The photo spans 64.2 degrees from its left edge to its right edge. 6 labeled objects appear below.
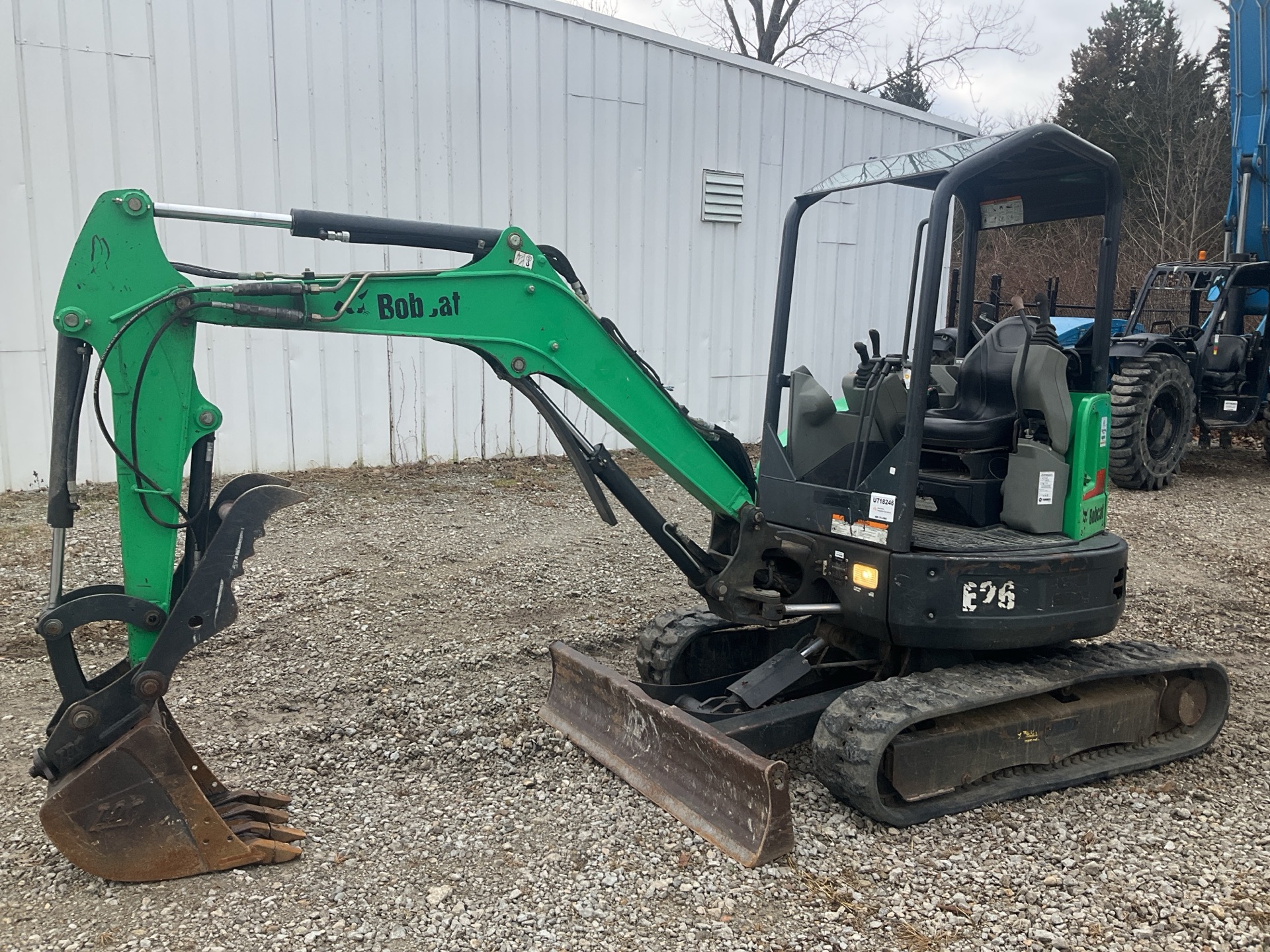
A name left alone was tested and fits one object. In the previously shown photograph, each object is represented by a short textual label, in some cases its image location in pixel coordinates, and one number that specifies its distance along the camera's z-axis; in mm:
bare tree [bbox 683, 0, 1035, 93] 23906
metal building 8289
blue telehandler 10297
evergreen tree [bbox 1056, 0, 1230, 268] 24141
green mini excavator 3154
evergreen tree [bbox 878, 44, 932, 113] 27188
